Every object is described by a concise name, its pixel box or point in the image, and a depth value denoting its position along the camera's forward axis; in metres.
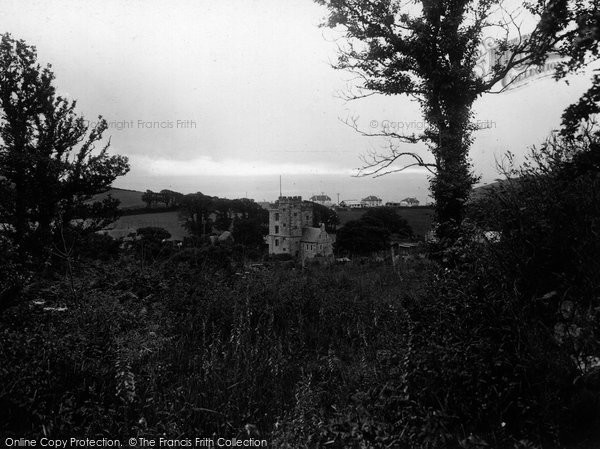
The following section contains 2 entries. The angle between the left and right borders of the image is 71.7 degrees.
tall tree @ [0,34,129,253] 15.26
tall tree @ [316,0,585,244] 11.22
